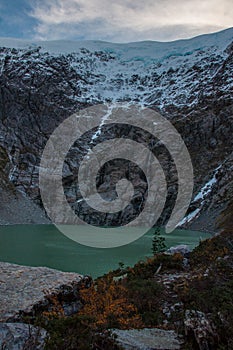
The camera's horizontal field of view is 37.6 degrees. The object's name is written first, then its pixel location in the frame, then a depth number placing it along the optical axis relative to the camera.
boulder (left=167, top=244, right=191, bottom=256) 22.21
